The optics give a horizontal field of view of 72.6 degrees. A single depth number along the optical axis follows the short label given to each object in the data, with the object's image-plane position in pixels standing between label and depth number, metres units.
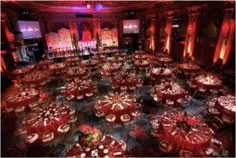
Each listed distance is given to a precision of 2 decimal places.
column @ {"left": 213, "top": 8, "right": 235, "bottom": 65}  9.42
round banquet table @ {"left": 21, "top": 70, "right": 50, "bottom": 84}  9.50
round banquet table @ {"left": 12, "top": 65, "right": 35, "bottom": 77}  10.61
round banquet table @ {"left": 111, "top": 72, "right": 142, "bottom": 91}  8.84
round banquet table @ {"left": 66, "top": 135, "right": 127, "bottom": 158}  4.05
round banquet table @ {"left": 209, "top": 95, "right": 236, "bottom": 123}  5.95
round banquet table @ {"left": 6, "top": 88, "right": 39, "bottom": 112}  7.21
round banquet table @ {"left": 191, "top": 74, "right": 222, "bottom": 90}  7.93
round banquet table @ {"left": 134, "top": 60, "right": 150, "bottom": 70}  11.76
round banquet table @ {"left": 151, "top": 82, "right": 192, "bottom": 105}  7.25
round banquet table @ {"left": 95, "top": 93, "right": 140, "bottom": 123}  6.09
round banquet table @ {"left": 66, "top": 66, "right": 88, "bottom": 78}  10.32
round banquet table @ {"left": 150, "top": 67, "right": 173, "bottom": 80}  9.60
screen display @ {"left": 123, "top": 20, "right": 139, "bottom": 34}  19.09
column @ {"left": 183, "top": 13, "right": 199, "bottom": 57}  12.07
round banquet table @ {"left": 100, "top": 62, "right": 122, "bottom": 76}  11.09
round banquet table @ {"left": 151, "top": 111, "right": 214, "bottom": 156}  4.48
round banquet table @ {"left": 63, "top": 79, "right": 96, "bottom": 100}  8.25
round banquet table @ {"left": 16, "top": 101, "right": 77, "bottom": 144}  5.43
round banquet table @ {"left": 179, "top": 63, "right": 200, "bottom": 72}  10.05
